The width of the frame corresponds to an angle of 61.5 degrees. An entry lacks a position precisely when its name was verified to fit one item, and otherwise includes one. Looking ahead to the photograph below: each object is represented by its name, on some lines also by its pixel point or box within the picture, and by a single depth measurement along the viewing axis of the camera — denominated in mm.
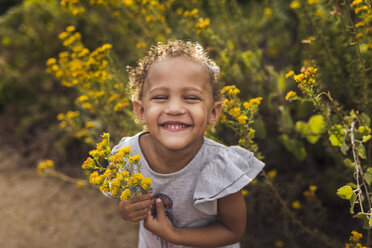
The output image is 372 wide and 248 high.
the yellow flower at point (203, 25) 1723
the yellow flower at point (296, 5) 1772
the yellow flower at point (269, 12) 2205
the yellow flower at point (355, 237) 1135
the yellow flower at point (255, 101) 1307
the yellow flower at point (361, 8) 1357
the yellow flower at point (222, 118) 1355
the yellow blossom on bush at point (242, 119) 1235
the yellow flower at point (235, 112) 1240
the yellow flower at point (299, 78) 1093
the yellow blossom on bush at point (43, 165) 2053
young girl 1117
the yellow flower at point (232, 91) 1258
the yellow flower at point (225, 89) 1283
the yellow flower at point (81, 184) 2101
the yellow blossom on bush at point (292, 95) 1321
